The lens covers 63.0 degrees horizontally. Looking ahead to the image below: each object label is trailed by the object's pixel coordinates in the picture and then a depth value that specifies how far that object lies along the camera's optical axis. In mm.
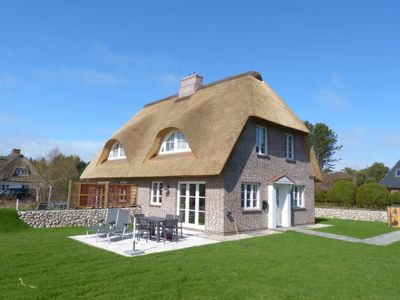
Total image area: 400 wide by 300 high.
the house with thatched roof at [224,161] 14438
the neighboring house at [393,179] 37781
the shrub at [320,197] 31141
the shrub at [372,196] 25781
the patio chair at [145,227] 11906
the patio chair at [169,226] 11609
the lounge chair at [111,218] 12732
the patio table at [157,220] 11538
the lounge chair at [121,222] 12172
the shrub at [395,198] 26031
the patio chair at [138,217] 11906
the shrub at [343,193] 28250
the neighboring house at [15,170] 48344
